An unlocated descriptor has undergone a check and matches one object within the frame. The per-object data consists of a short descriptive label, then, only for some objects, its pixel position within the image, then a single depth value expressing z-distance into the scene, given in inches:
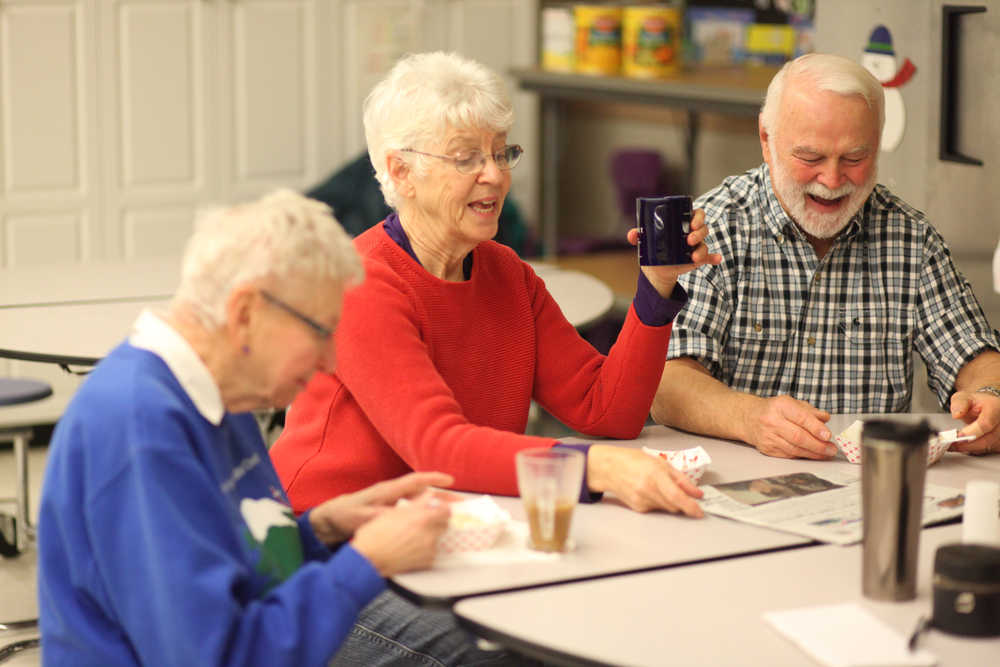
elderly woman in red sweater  110.2
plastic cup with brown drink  102.2
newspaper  106.7
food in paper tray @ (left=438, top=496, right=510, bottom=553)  102.7
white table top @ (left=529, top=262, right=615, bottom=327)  153.4
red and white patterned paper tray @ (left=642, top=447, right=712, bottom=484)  111.3
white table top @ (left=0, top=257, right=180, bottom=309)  156.9
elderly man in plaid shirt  125.8
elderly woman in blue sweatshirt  96.0
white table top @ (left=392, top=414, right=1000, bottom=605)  100.4
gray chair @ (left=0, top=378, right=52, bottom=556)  155.6
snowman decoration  156.3
